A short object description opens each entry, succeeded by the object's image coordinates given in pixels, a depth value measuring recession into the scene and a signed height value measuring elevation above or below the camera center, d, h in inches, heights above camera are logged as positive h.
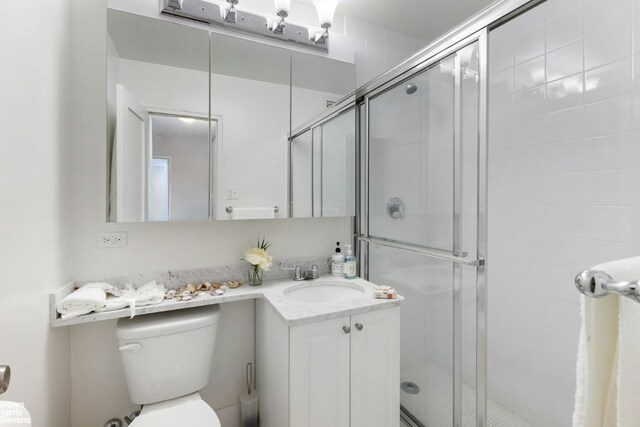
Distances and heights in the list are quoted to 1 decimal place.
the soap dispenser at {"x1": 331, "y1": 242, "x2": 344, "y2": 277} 71.9 -12.6
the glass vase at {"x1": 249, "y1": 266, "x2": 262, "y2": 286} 63.7 -13.7
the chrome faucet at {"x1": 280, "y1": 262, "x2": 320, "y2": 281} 68.7 -14.0
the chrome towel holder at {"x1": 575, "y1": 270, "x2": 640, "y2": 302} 19.3 -4.9
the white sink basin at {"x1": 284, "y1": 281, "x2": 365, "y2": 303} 65.1 -17.3
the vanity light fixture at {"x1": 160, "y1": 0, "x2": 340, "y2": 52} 58.1 +38.4
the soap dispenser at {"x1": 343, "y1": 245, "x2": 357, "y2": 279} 69.7 -12.8
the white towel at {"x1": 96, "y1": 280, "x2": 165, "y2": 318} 49.6 -14.7
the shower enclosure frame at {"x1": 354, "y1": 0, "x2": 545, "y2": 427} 41.4 +9.6
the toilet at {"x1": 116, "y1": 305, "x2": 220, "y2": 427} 49.2 -25.9
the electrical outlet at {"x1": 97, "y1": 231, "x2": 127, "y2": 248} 55.8 -5.5
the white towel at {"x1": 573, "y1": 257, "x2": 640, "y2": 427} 22.4 -10.4
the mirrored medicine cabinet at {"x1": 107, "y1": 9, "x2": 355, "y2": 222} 54.4 +16.4
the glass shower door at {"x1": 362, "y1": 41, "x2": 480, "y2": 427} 47.7 -2.4
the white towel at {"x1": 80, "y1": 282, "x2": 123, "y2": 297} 52.5 -13.3
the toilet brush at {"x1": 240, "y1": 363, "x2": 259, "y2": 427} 62.9 -40.5
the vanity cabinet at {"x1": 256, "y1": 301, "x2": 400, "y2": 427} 48.9 -26.9
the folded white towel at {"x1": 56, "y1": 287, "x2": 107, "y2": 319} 46.6 -14.3
